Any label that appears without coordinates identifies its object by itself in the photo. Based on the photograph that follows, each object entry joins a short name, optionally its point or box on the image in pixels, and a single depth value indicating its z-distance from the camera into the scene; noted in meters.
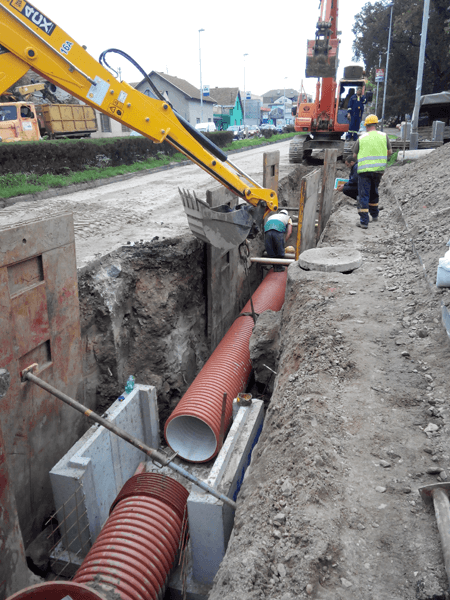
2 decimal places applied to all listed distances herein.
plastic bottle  5.63
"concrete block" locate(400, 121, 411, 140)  17.66
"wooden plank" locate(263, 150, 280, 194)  10.19
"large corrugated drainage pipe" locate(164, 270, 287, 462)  5.46
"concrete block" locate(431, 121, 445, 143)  18.22
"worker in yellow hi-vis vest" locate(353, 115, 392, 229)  7.62
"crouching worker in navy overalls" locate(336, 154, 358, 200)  9.05
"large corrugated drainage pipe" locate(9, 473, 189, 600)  3.36
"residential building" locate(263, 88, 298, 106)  132.43
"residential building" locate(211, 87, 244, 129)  68.62
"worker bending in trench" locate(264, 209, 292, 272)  9.53
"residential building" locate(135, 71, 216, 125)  54.78
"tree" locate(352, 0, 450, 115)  31.02
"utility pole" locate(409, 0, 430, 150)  18.27
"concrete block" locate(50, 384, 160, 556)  4.39
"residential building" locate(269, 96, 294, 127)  84.41
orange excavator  16.12
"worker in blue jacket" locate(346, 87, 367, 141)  15.33
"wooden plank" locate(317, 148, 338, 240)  11.09
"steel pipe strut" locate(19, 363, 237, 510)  3.78
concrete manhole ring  6.36
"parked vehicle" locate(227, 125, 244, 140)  45.61
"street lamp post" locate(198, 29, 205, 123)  37.50
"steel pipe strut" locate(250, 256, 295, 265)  9.19
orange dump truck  18.14
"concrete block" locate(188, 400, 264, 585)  3.87
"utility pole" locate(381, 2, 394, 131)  32.19
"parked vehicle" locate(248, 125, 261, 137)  47.00
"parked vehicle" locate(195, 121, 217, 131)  43.93
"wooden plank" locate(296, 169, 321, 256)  8.53
